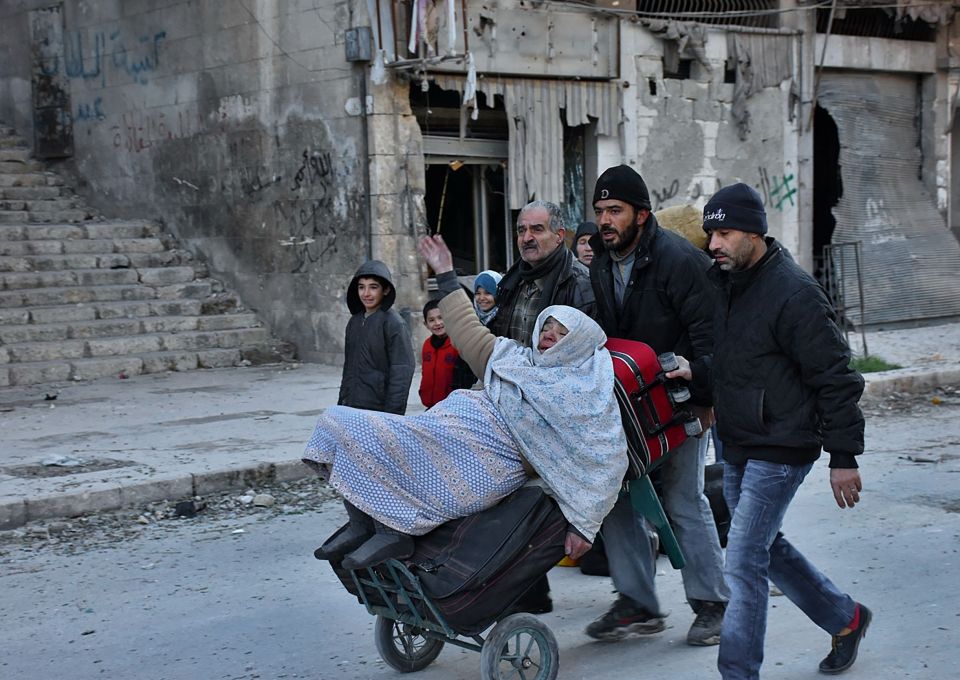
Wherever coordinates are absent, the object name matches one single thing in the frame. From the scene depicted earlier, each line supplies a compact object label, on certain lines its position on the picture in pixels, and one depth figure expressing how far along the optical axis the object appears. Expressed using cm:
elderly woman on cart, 412
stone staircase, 1281
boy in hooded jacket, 697
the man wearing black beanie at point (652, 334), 469
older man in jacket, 479
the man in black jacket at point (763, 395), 389
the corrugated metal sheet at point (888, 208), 1677
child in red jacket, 691
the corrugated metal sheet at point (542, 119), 1377
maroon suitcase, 436
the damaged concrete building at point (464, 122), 1306
